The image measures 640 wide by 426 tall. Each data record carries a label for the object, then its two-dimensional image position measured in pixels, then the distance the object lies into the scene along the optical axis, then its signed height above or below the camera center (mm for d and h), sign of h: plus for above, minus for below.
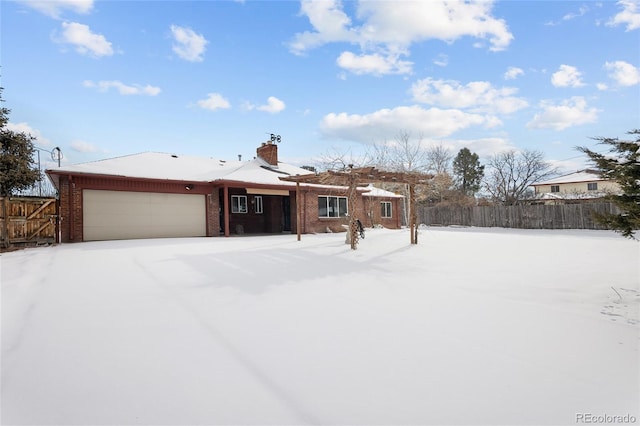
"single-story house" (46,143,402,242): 13164 +1149
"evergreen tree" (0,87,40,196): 12742 +2754
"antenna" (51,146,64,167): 16625 +3781
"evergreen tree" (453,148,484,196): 39062 +5136
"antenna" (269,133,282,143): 21281 +5416
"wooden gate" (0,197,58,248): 11086 +234
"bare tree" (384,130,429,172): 32844 +6743
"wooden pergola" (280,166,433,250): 10367 +1354
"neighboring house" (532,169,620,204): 28619 +2820
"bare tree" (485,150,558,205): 29844 +3738
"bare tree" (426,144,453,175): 37969 +6878
